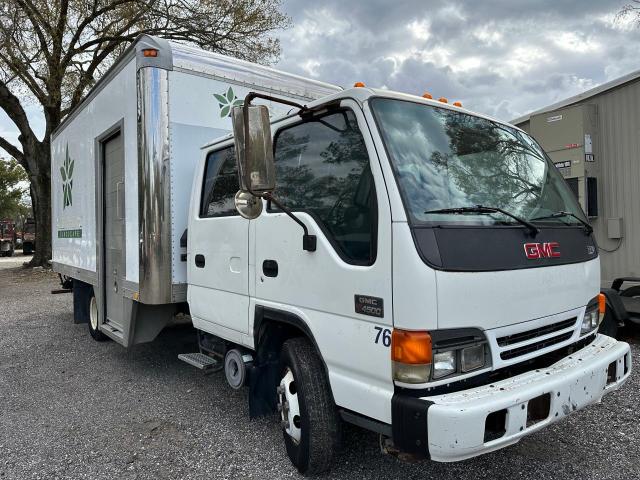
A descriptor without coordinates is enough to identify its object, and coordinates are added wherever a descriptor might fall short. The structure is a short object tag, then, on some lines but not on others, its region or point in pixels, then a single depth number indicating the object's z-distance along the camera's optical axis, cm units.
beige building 570
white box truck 230
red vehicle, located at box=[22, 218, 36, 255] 2998
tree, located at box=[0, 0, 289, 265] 1547
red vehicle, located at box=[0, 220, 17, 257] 3064
